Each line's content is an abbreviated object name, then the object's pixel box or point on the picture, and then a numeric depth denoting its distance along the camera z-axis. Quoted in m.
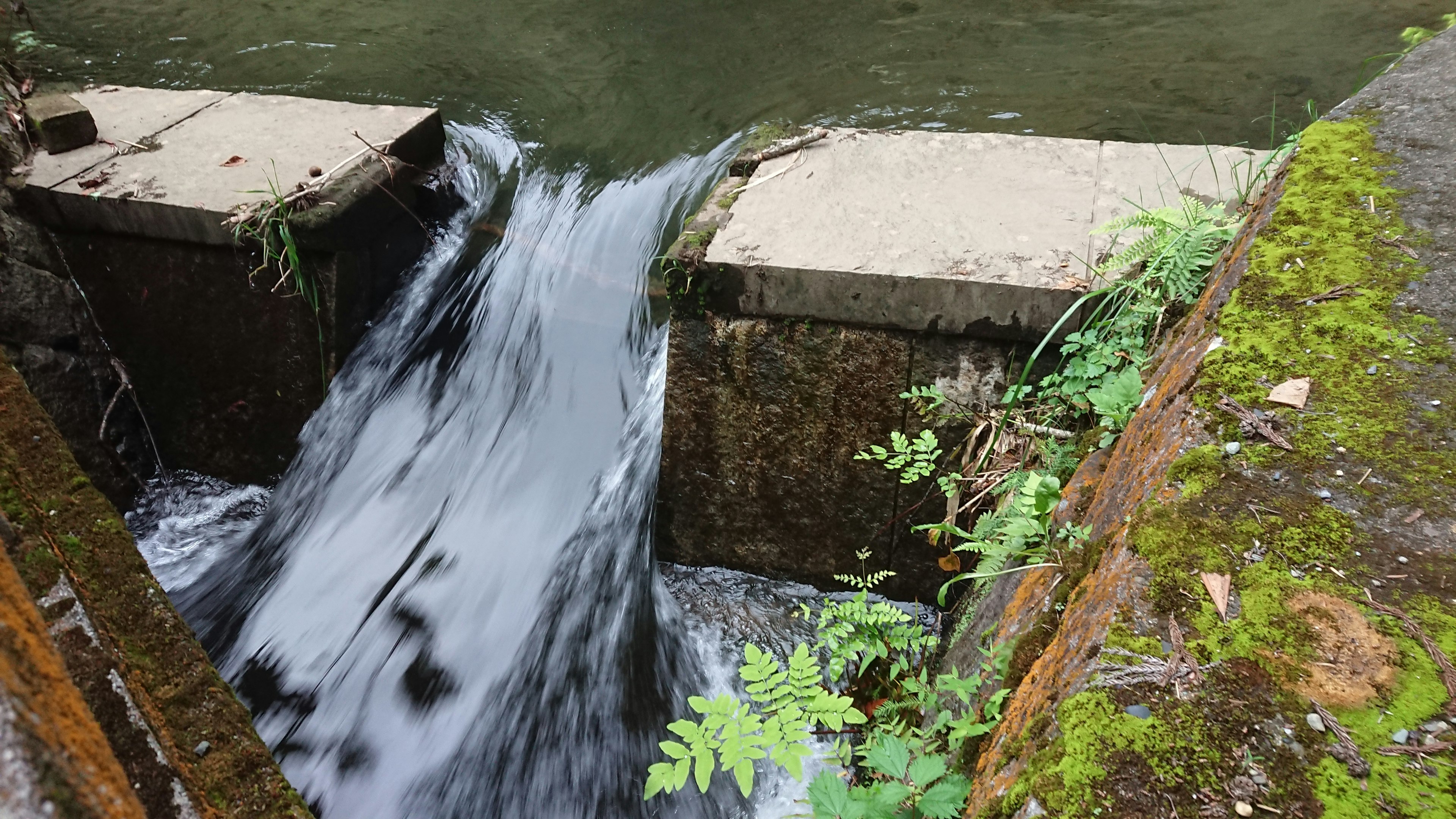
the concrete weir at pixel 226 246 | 3.82
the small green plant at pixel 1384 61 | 4.47
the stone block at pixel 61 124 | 3.99
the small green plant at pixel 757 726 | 1.88
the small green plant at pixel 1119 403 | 2.17
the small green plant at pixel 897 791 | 1.56
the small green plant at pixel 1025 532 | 2.01
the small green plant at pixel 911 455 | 2.78
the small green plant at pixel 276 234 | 3.70
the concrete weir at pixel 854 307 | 2.82
